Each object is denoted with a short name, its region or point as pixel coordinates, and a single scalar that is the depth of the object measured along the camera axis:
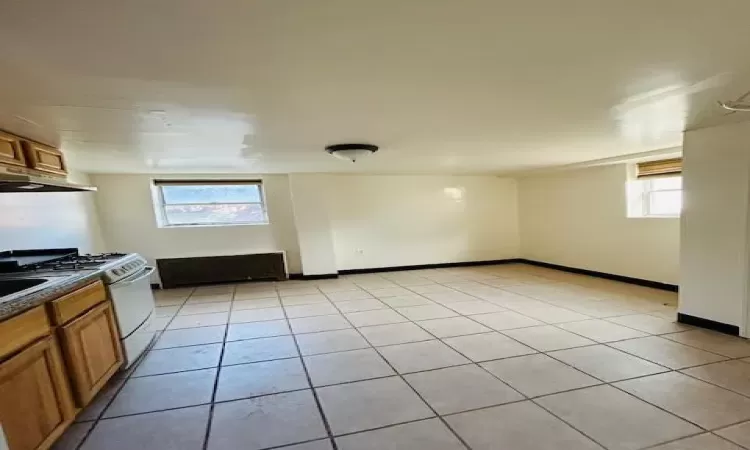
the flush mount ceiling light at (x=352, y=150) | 3.35
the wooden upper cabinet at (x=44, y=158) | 2.67
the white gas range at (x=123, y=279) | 2.68
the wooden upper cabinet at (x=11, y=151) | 2.36
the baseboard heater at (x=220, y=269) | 5.70
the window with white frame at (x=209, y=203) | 5.80
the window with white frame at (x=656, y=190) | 4.62
